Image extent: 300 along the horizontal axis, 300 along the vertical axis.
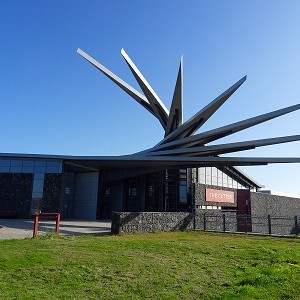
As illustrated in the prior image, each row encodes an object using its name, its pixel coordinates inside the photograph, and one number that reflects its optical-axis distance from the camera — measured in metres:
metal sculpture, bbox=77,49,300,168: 29.50
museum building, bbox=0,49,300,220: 30.67
